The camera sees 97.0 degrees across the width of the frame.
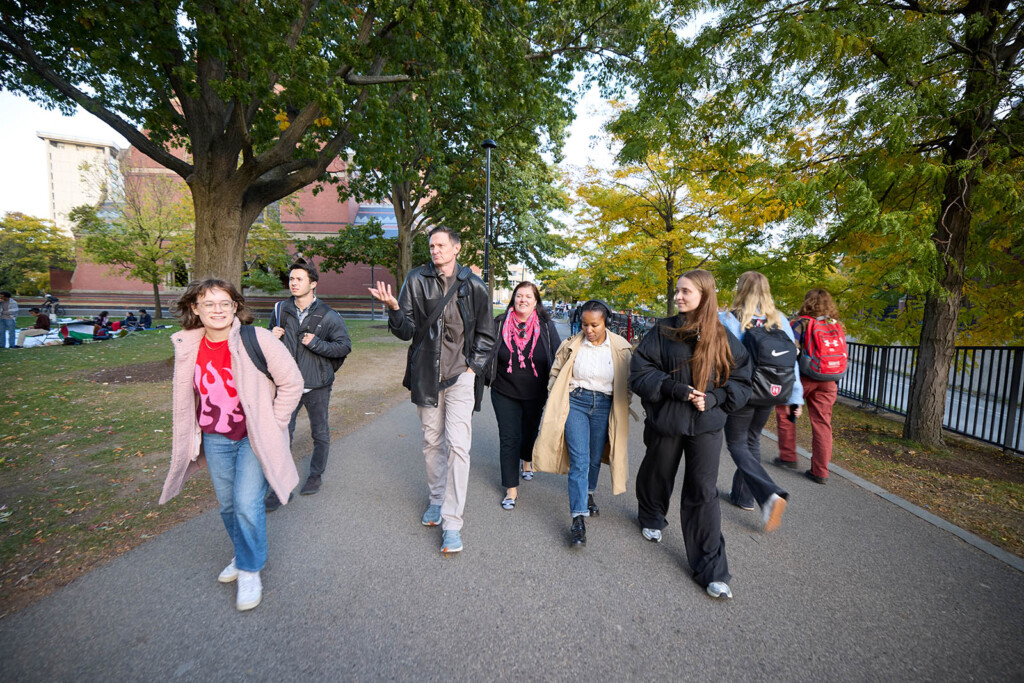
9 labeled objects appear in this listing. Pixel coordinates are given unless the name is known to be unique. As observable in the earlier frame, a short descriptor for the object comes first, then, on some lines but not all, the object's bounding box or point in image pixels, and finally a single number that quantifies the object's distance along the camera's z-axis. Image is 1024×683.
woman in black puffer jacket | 2.86
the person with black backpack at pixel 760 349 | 3.74
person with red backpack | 4.56
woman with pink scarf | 4.02
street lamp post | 9.25
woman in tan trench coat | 3.55
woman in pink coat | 2.52
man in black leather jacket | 3.25
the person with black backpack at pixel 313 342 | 3.95
